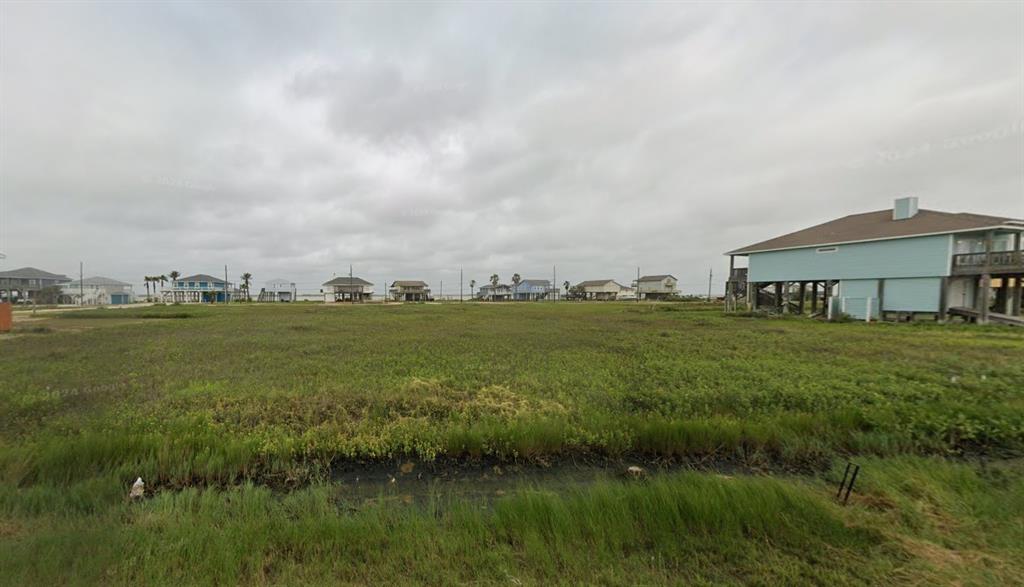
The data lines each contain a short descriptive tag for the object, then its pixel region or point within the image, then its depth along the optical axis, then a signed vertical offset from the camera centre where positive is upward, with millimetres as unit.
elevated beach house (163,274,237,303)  84375 -1679
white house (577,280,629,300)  106188 -1074
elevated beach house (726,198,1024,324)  20438 +1605
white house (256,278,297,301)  94562 -2774
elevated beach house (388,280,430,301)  93462 -1637
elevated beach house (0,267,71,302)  71675 +125
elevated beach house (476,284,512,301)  114750 -2409
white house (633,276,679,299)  100812 -218
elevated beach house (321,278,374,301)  87500 -1413
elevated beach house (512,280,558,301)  111875 -1639
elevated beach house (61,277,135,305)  72662 -2264
